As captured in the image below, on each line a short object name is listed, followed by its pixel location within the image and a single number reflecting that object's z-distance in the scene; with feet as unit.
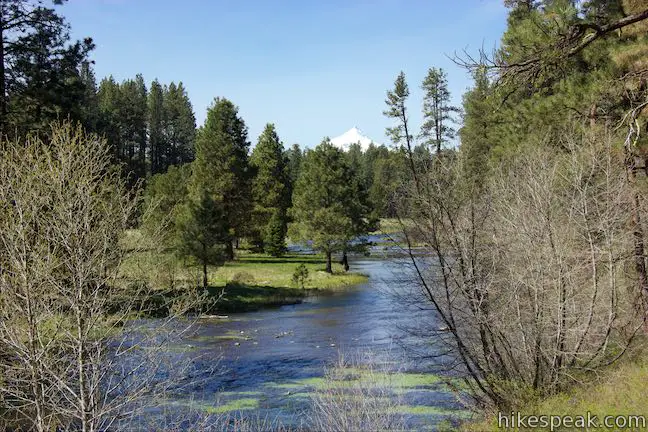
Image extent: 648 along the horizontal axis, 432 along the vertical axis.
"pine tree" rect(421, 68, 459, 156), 194.90
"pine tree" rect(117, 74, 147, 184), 297.12
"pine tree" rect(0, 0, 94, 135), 64.13
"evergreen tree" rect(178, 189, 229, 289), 117.70
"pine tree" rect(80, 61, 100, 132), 76.84
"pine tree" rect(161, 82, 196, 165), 346.33
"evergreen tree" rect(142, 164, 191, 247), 174.40
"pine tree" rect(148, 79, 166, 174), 330.34
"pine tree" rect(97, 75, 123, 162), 264.93
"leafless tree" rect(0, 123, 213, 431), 36.04
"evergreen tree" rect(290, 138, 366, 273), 156.04
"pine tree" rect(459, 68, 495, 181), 130.52
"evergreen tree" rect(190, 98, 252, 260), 178.81
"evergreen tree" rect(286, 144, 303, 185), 378.32
